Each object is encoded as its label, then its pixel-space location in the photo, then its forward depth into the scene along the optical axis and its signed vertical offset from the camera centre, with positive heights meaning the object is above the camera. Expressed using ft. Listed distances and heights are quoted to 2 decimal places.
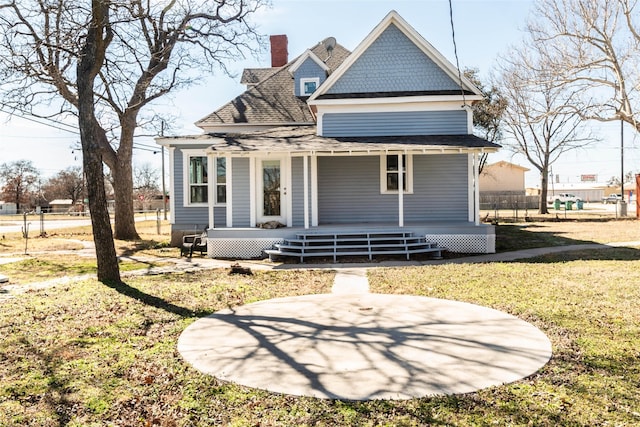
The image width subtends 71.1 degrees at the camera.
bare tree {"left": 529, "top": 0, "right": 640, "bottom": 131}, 68.39 +23.01
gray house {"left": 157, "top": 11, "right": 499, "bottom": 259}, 46.60 +5.03
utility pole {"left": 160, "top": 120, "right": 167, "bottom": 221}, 74.89 +13.04
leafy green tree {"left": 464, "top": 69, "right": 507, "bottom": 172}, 103.45 +21.12
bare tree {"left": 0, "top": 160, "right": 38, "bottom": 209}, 251.19 +15.25
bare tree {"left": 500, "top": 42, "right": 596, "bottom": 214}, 75.66 +19.53
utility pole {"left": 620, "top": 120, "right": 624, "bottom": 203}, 126.52 +14.50
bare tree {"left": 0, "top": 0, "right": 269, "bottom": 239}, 47.52 +15.25
